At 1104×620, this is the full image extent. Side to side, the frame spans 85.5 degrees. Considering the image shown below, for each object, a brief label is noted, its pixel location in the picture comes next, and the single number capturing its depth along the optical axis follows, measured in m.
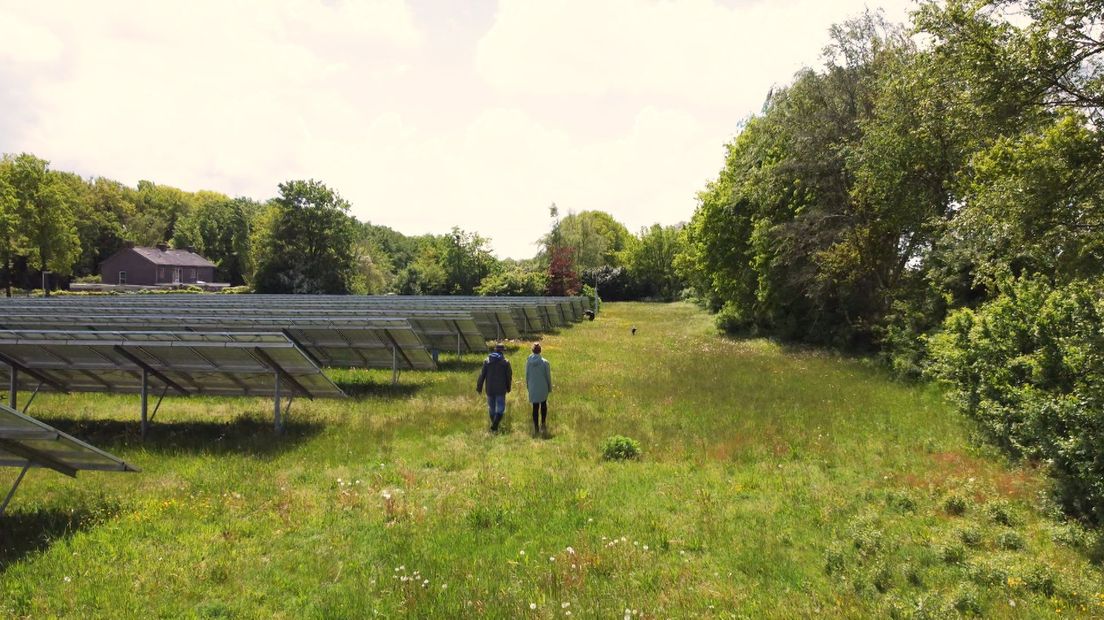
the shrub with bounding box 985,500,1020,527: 8.45
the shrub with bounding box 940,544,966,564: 7.21
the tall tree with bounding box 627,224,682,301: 98.81
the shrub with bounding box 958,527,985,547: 7.70
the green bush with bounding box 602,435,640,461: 11.81
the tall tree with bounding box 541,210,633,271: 102.44
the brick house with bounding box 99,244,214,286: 86.31
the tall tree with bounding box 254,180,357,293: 65.81
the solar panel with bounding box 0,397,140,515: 6.71
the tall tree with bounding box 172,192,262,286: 104.62
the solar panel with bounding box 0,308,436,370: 17.88
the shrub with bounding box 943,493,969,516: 8.89
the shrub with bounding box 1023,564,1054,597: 6.37
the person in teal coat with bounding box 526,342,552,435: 13.44
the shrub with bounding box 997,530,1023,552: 7.59
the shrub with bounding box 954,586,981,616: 5.97
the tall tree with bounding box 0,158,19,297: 54.88
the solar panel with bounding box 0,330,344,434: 12.08
